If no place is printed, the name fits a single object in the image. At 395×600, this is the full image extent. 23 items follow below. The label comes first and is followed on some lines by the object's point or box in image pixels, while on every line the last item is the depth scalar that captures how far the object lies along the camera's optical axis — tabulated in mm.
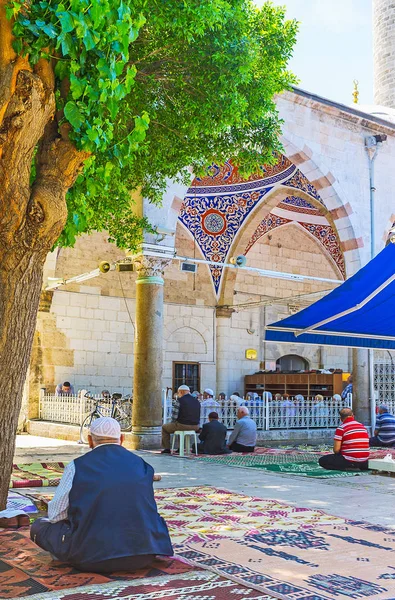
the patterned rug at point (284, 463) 6875
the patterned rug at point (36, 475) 5609
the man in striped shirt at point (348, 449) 6770
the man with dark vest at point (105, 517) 2895
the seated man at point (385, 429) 8953
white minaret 19375
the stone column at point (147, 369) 8820
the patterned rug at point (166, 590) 2670
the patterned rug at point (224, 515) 3982
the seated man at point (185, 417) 8492
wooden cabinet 13625
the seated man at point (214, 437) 8461
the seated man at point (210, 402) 9992
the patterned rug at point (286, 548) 2893
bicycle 9828
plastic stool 8359
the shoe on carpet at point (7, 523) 3986
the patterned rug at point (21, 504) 4313
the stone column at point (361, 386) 11125
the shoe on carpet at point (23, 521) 4027
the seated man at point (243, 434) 8609
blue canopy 7980
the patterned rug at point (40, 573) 2777
